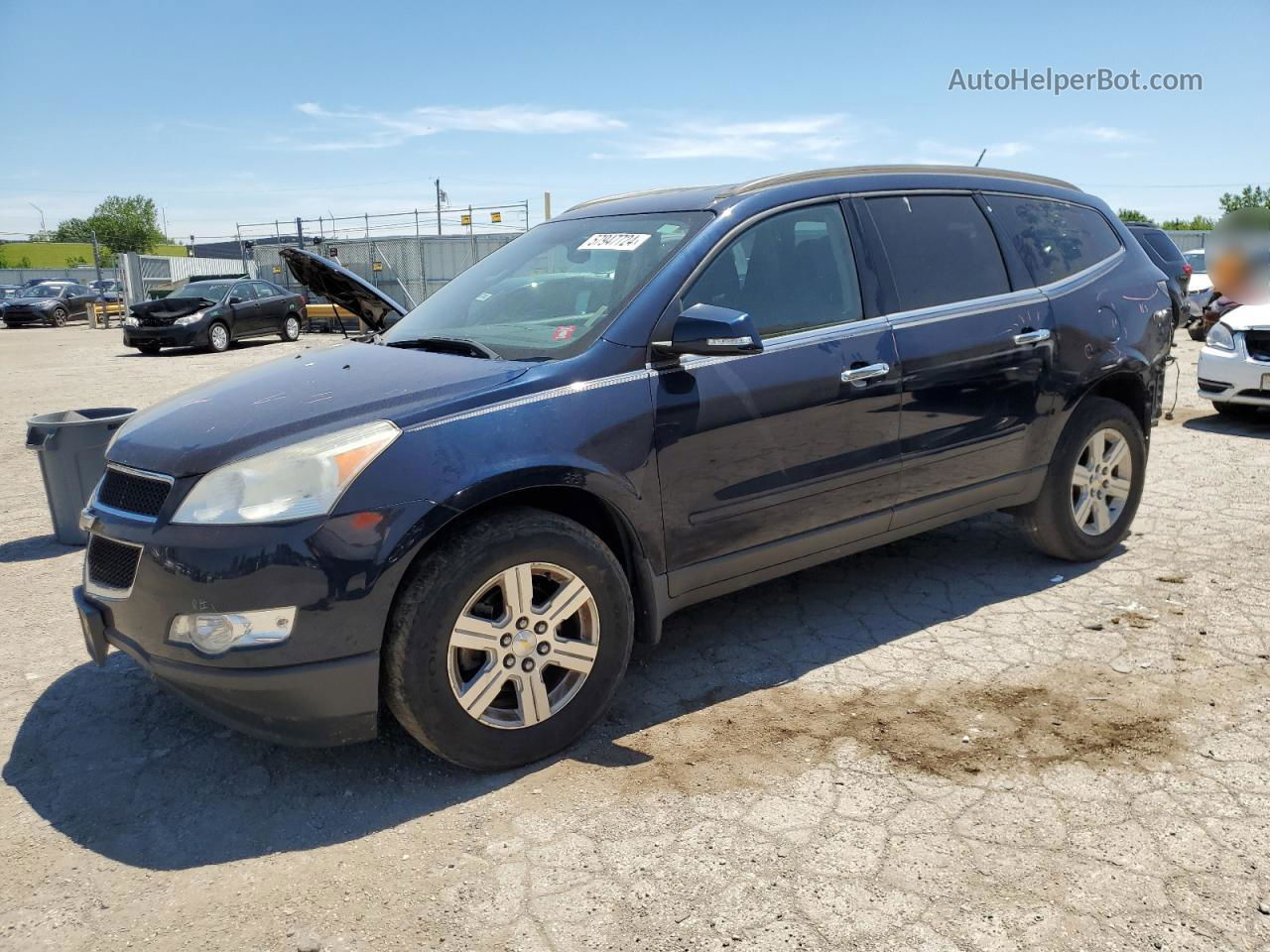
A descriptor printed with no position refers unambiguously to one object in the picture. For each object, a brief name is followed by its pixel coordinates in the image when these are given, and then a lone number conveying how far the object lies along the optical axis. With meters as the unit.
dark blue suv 2.83
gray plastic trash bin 5.54
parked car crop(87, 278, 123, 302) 32.11
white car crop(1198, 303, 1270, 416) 8.41
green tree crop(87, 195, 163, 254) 91.81
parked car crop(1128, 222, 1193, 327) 12.87
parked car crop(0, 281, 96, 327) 31.98
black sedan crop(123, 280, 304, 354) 18.92
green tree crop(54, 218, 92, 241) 99.90
